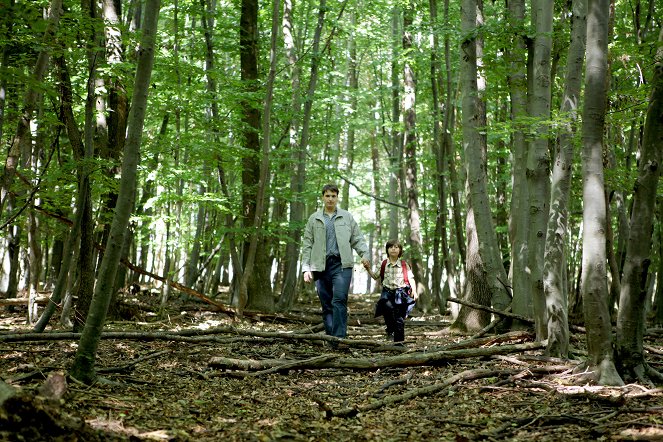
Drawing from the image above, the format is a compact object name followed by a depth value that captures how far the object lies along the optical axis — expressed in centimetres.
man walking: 788
